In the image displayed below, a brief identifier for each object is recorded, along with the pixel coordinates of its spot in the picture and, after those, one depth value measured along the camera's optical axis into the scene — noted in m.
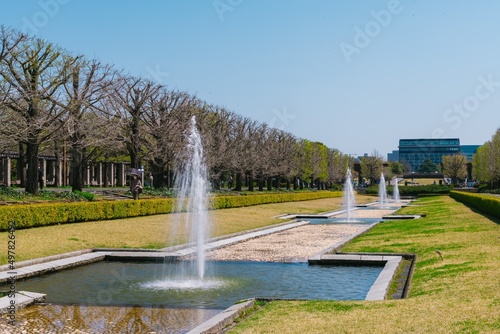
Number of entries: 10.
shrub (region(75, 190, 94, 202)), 29.85
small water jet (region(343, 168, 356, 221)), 32.23
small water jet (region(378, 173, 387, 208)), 51.08
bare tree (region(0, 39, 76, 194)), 28.56
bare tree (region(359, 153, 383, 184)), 127.56
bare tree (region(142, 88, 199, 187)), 42.47
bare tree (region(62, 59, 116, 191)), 32.78
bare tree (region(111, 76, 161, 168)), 39.31
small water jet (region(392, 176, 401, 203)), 67.84
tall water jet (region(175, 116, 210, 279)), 13.56
